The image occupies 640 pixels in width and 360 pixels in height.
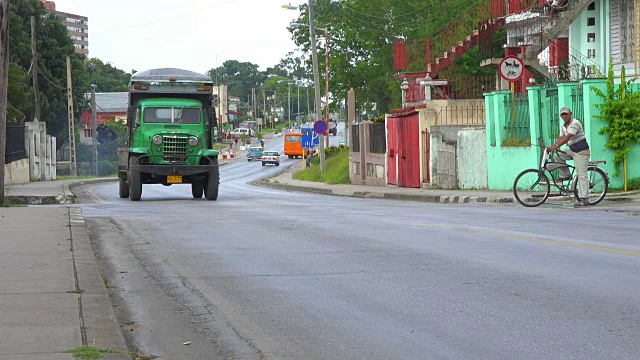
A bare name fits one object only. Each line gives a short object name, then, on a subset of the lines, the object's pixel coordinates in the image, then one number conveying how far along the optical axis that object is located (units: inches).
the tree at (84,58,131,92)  6530.5
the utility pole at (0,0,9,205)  960.9
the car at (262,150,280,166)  3757.4
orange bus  4298.7
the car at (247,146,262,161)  4291.3
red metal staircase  1555.1
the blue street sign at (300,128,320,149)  2624.3
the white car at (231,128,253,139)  6560.0
